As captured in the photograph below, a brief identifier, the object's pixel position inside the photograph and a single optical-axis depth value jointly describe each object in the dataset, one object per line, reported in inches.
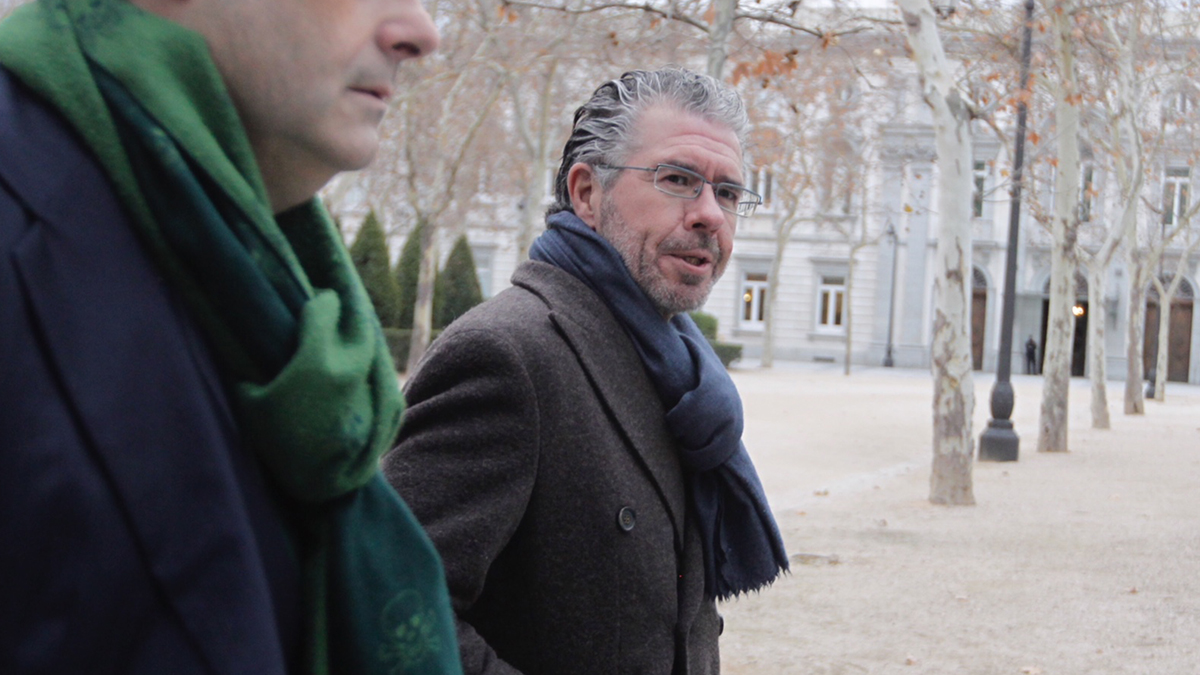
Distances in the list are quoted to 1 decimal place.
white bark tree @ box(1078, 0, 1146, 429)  828.0
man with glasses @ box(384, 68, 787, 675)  77.0
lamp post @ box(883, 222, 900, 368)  1750.7
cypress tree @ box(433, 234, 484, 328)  1246.9
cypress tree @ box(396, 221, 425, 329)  1204.5
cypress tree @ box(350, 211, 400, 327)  1128.2
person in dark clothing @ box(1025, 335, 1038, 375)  1716.3
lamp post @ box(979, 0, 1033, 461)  613.3
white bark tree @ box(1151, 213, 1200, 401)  1219.9
